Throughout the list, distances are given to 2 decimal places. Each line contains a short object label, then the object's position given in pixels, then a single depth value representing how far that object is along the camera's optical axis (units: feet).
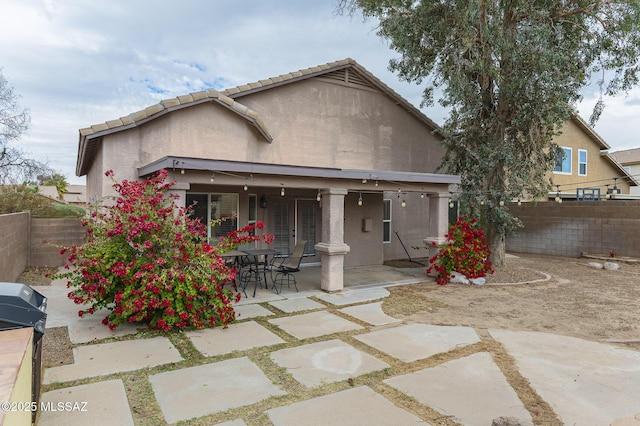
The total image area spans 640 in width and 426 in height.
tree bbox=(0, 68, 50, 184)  57.21
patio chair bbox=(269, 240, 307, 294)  27.58
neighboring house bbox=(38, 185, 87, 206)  91.61
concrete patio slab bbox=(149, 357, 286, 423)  11.50
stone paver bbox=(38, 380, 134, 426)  10.62
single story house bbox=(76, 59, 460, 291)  26.12
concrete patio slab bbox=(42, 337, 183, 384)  13.61
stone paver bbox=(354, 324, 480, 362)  16.37
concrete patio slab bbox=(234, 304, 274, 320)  21.42
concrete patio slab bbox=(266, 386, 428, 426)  10.81
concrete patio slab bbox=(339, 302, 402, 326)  20.89
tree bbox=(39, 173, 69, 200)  122.72
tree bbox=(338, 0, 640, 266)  31.32
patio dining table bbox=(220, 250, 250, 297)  27.02
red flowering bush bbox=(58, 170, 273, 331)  17.57
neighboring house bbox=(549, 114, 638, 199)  60.90
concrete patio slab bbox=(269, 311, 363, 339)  18.76
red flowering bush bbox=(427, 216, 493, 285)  31.53
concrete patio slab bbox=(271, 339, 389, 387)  13.82
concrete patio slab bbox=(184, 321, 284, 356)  16.45
